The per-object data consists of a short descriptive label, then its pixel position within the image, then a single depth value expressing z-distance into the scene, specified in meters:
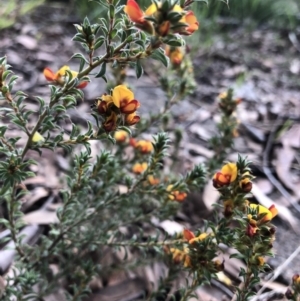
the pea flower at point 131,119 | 0.11
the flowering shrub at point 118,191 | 0.11
